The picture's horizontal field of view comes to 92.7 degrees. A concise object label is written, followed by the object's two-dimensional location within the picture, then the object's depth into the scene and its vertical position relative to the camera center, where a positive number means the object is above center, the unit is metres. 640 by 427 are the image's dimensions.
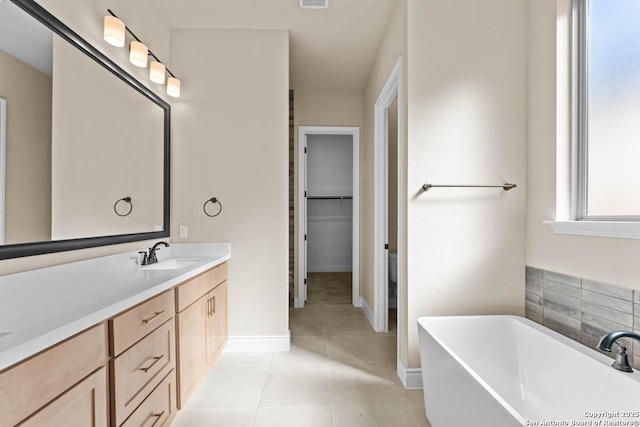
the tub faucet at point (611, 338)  1.18 -0.48
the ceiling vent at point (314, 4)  2.34 +1.63
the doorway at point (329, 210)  5.69 +0.09
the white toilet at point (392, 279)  3.52 -0.75
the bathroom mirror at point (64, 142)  1.27 +0.38
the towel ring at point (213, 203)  2.65 +0.06
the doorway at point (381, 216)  3.11 -0.02
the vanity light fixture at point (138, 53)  1.80 +1.09
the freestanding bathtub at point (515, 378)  1.18 -0.76
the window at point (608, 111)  1.45 +0.54
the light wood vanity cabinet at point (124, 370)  0.80 -0.56
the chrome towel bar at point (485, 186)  1.99 +0.19
